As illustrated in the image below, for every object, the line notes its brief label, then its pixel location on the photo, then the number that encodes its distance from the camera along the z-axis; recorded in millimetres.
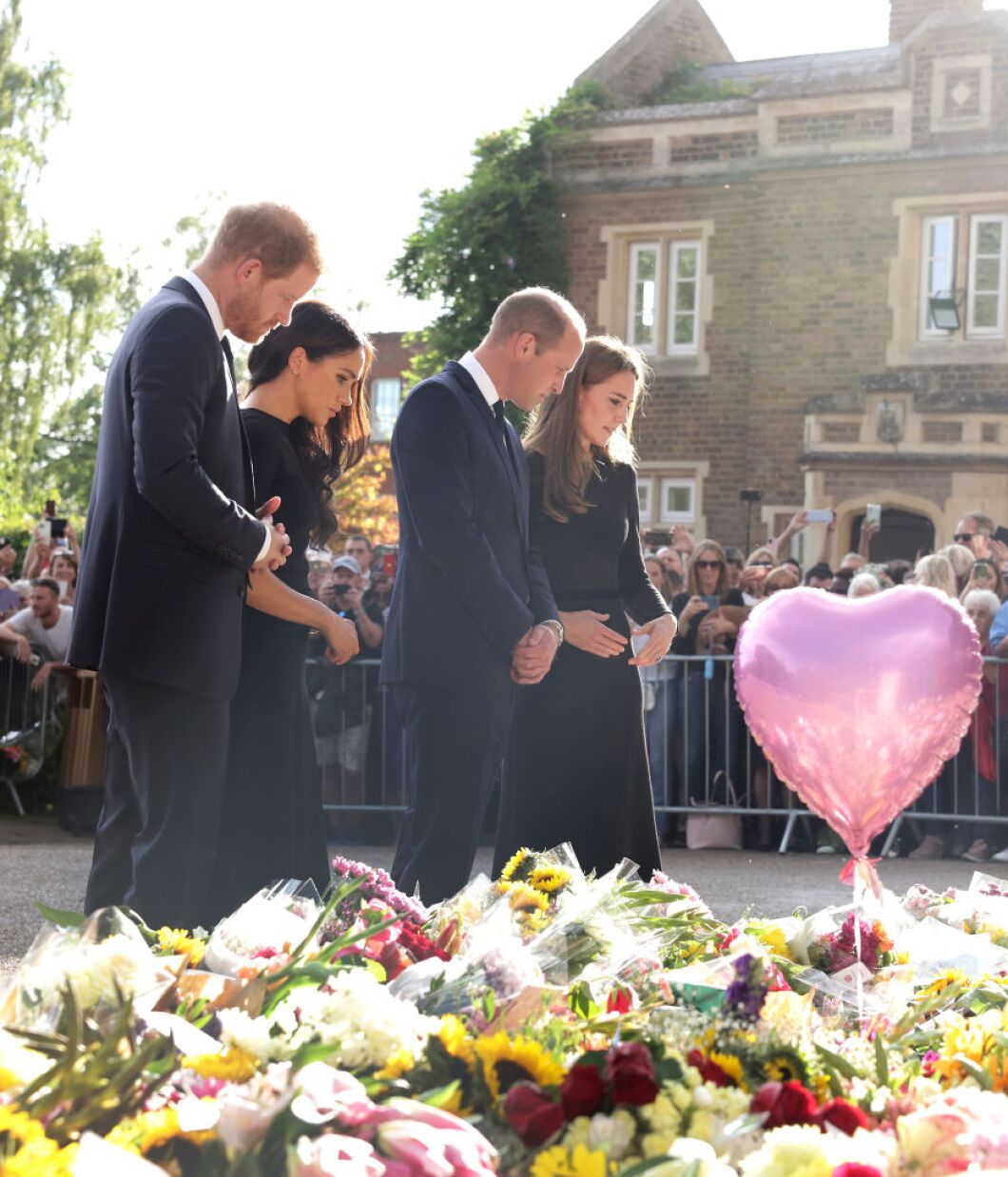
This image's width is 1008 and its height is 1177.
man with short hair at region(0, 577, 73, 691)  11547
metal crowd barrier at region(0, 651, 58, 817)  11500
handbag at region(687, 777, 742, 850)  10648
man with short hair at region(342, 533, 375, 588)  13836
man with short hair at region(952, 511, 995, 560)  11469
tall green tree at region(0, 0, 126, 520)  35031
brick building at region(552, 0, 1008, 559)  22844
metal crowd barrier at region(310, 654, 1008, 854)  10797
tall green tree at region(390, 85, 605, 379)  25391
